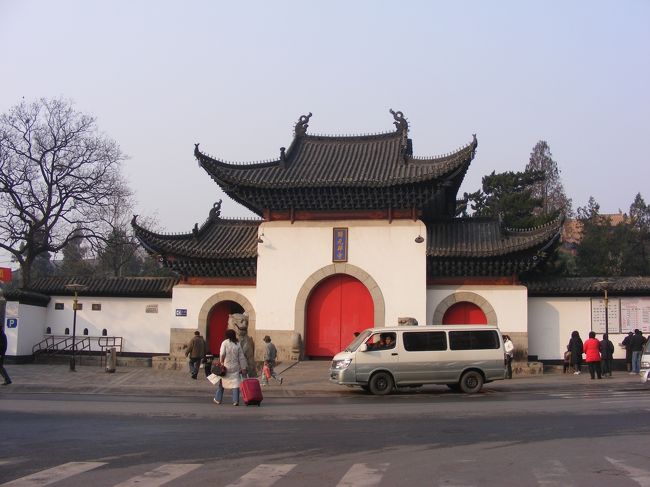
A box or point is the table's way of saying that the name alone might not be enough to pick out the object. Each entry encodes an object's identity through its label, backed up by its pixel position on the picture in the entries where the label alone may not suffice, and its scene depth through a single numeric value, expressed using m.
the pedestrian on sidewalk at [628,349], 25.57
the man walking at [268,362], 21.41
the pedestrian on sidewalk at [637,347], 24.92
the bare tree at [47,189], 38.47
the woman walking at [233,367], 16.09
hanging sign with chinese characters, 27.50
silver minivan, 19.28
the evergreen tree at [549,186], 58.24
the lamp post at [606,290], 25.08
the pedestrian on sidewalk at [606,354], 23.59
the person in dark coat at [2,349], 19.62
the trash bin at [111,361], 25.22
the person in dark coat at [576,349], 24.76
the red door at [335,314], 27.53
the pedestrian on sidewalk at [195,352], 23.69
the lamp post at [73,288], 25.77
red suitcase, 15.92
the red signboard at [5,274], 33.28
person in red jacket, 22.89
